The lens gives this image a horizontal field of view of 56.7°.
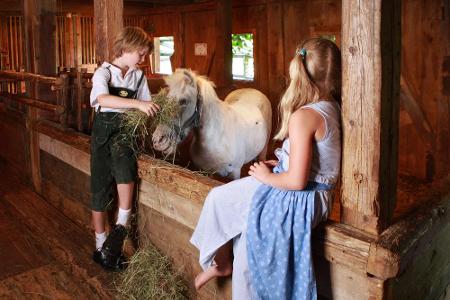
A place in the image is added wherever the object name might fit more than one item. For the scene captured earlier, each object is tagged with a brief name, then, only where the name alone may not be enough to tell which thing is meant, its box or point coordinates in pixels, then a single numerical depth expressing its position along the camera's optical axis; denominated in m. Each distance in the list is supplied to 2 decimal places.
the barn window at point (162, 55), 10.31
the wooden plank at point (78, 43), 11.24
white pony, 3.04
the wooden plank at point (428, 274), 1.82
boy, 2.76
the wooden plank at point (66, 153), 3.68
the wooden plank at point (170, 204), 2.56
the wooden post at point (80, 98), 3.92
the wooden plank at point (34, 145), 4.77
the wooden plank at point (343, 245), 1.67
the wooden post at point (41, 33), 4.66
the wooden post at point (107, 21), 3.39
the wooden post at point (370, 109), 1.60
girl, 1.70
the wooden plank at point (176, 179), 2.41
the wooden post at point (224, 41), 6.43
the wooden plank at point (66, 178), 3.82
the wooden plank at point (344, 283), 1.66
